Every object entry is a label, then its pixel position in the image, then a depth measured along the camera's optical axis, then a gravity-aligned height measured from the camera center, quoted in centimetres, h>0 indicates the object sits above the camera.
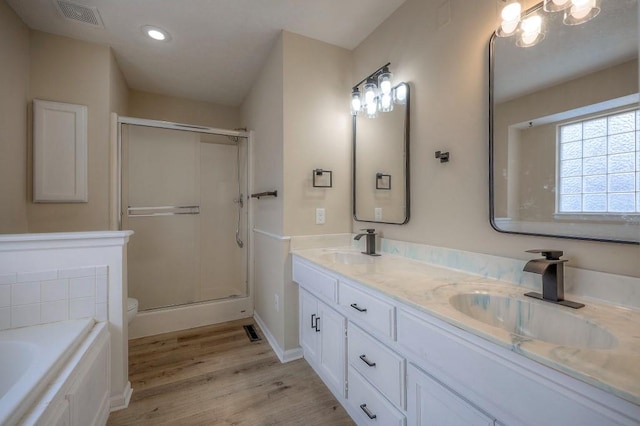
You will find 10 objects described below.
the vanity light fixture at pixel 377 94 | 187 +85
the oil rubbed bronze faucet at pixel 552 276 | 95 -23
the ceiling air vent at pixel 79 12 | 180 +137
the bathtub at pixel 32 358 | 85 -59
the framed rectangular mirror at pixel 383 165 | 181 +34
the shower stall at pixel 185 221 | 285 -11
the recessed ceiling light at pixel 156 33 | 206 +139
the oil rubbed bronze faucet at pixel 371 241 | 192 -21
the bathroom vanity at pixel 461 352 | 59 -40
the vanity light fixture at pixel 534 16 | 101 +80
